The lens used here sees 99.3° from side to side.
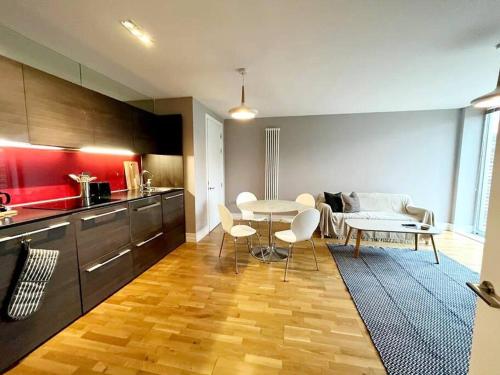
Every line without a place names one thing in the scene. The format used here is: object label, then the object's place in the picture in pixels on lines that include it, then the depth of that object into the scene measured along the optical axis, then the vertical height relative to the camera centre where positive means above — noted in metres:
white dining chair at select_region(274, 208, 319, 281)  2.44 -0.66
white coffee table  2.90 -0.82
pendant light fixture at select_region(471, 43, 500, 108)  1.99 +0.70
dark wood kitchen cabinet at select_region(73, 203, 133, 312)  1.86 -0.80
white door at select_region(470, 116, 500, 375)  0.67 -0.47
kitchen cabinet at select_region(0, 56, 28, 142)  1.53 +0.48
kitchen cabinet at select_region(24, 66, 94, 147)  1.72 +0.52
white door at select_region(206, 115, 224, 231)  4.17 +0.02
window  3.91 -0.02
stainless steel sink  3.02 -0.32
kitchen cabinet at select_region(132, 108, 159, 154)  2.91 +0.53
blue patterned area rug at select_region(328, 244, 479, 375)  1.46 -1.27
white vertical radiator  4.88 +0.16
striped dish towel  1.37 -0.77
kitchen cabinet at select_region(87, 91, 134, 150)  2.29 +0.55
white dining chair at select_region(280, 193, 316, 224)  3.54 -0.53
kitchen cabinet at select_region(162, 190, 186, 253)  3.06 -0.78
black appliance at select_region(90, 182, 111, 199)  2.48 -0.25
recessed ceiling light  1.66 +1.13
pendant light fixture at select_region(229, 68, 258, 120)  2.48 +0.68
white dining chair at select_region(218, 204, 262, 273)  2.70 -0.75
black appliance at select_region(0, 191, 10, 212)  1.63 -0.28
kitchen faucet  3.22 -0.24
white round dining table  2.82 -0.53
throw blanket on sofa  3.67 -0.82
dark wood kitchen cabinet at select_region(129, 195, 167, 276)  2.46 -0.79
